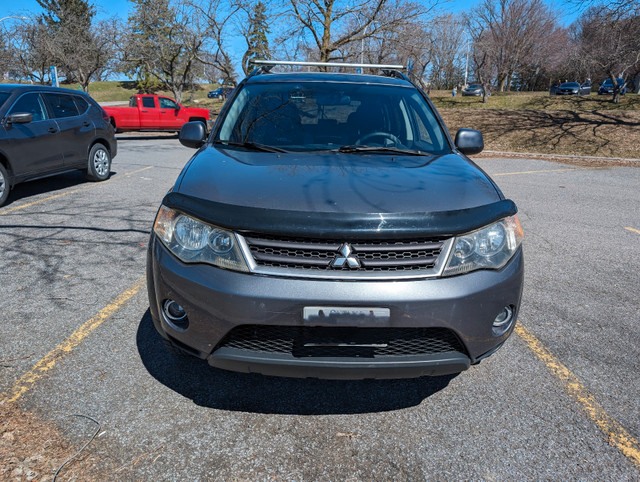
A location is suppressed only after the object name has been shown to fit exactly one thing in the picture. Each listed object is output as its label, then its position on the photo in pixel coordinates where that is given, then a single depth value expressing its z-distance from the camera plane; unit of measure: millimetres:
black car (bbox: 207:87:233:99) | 60406
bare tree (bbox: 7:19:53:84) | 32625
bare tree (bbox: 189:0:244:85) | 22759
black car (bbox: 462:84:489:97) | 46469
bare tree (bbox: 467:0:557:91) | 30250
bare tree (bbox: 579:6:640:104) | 16688
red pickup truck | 18188
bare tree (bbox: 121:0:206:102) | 26828
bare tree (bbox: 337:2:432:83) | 19391
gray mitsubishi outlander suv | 1962
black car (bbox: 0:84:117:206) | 6422
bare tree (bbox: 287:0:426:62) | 19234
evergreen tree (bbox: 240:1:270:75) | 21766
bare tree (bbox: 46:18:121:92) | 32562
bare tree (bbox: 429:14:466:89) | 46125
